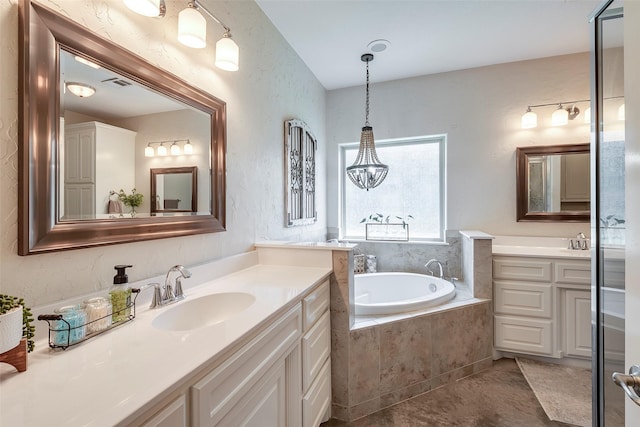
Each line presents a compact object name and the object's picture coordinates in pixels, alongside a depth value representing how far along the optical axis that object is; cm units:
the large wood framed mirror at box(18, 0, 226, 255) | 80
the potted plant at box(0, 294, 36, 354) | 61
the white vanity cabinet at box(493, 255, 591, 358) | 214
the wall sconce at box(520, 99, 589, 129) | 259
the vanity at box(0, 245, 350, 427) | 55
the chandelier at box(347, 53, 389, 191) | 244
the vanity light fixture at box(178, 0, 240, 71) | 117
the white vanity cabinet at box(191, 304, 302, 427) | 73
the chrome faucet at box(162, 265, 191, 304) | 114
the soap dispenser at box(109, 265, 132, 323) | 92
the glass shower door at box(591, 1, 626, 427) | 80
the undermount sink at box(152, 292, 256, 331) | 110
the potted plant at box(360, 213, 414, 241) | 319
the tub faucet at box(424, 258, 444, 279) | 273
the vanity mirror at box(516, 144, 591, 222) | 258
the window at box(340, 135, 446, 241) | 311
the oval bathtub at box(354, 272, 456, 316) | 275
